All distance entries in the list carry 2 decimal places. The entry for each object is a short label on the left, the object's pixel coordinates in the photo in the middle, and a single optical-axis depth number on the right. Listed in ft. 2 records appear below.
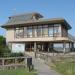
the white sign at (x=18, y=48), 43.67
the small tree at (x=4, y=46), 42.59
